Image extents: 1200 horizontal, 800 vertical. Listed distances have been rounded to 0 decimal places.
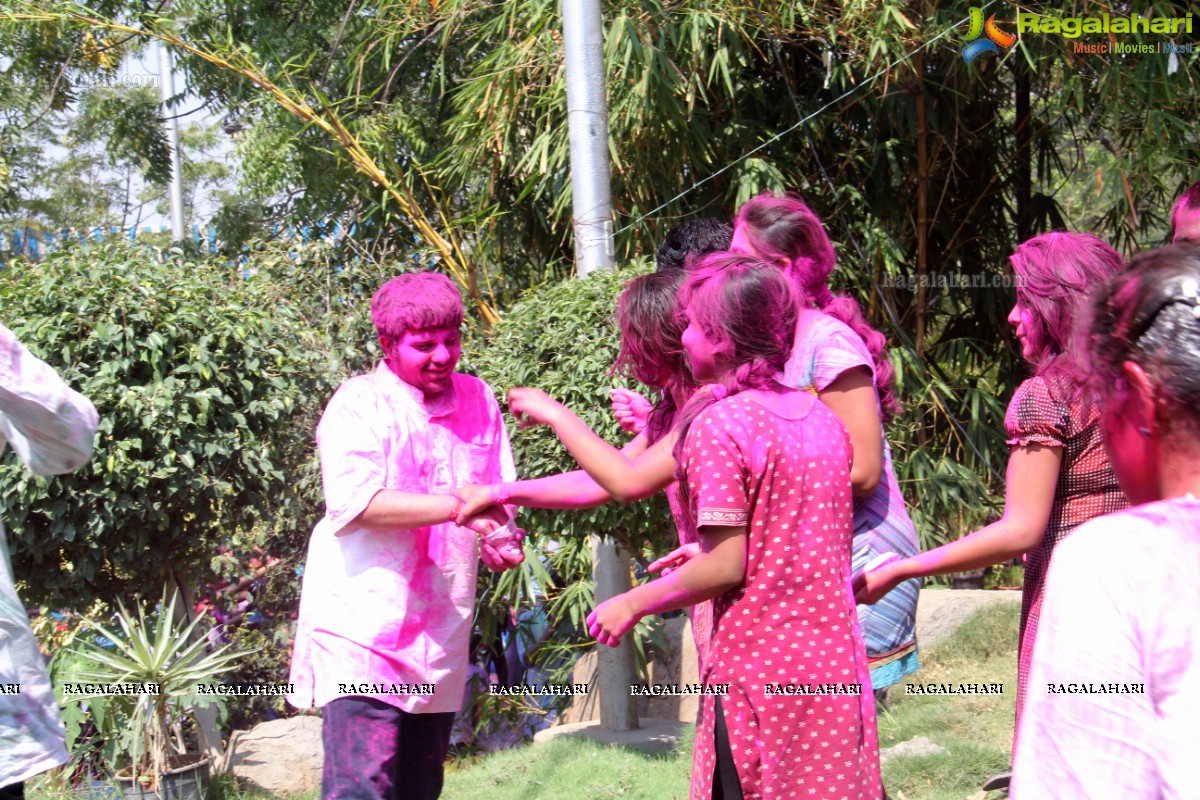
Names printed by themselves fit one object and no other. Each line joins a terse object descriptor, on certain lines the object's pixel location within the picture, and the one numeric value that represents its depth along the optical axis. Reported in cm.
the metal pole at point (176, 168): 920
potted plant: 470
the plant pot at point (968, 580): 849
